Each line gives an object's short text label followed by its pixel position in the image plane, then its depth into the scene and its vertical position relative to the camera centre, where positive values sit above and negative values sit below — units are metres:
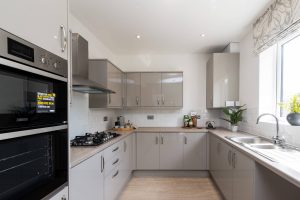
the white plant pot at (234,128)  3.34 -0.52
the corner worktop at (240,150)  1.20 -0.50
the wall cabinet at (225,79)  3.56 +0.35
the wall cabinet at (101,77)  2.94 +0.31
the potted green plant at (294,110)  1.86 -0.12
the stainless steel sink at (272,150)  1.58 -0.50
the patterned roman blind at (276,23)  1.90 +0.85
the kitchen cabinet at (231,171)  1.76 -0.85
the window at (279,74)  2.34 +0.32
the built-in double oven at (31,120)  0.75 -0.11
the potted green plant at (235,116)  3.29 -0.31
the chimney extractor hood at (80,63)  2.00 +0.39
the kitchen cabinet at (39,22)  0.77 +0.36
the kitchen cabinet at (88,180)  1.42 -0.70
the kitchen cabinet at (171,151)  3.72 -1.04
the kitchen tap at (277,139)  2.09 -0.45
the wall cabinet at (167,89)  4.09 +0.18
